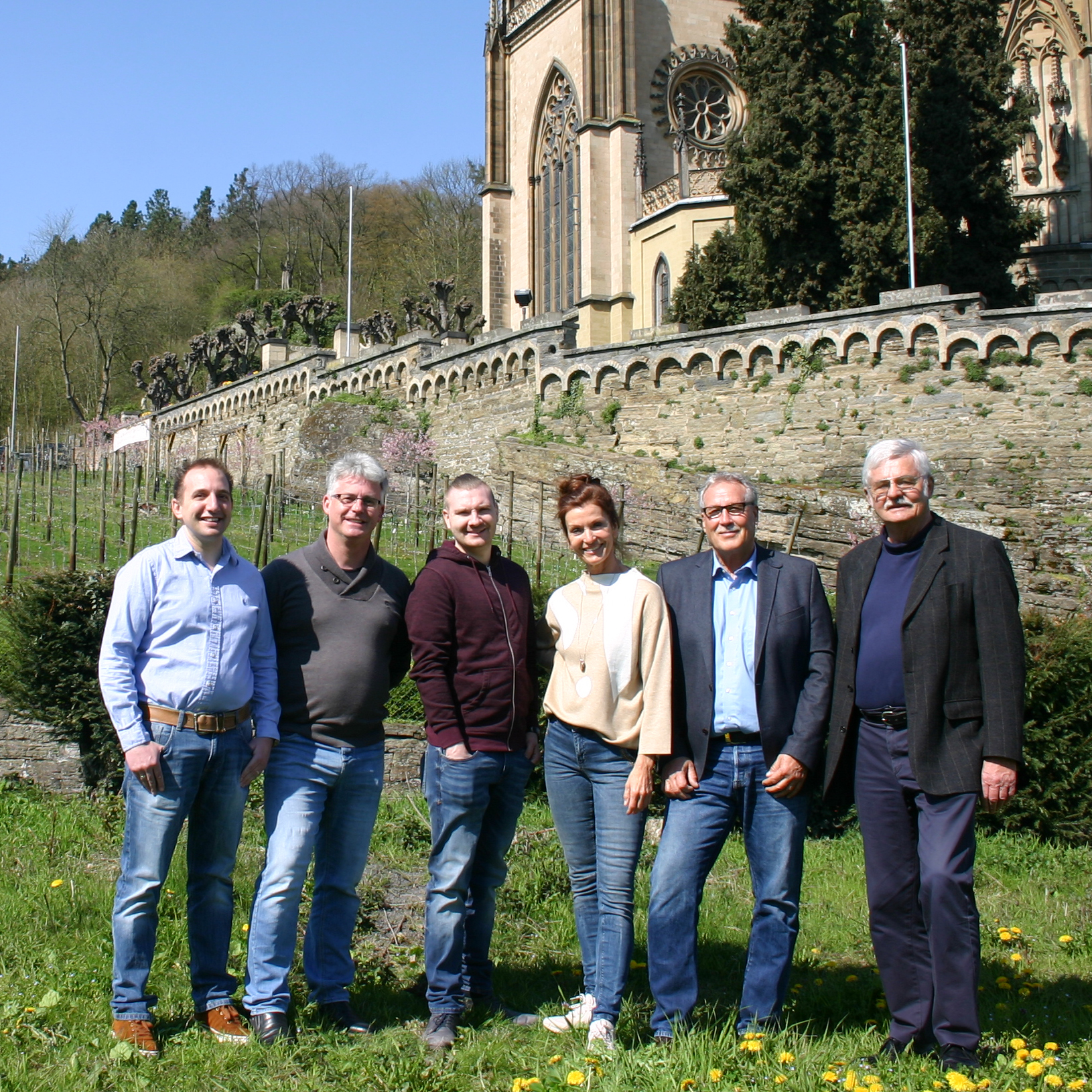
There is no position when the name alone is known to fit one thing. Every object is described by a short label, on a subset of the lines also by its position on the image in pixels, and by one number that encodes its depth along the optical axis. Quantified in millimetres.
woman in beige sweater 4062
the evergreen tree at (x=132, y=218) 78750
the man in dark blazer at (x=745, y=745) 4000
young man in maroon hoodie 4152
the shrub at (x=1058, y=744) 6941
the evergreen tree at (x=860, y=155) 19516
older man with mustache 3789
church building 25891
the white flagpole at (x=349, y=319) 30797
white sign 17906
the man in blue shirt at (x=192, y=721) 3980
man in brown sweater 4184
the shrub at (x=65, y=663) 7227
